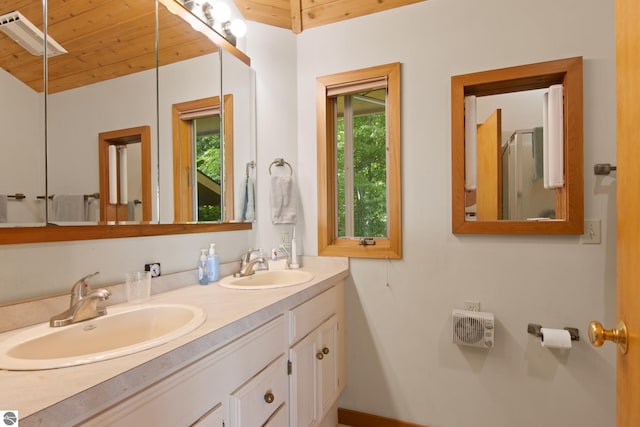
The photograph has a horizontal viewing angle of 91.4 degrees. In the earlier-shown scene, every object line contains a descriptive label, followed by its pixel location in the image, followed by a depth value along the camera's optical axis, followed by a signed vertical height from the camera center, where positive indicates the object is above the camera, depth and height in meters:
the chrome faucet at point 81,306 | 0.94 -0.30
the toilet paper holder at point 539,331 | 1.51 -0.61
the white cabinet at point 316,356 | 1.35 -0.73
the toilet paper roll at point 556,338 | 1.44 -0.62
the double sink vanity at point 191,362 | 0.62 -0.39
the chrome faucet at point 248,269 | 1.71 -0.33
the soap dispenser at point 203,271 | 1.55 -0.30
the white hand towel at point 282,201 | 1.98 +0.06
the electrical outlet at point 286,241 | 2.04 -0.21
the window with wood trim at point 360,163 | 1.84 +0.29
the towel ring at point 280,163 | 2.04 +0.31
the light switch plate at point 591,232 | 1.50 -0.13
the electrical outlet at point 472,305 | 1.68 -0.53
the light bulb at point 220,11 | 1.75 +1.14
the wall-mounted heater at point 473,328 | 1.59 -0.63
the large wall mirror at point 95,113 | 0.98 +0.36
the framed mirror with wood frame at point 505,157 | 1.51 +0.28
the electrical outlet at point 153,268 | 1.35 -0.25
